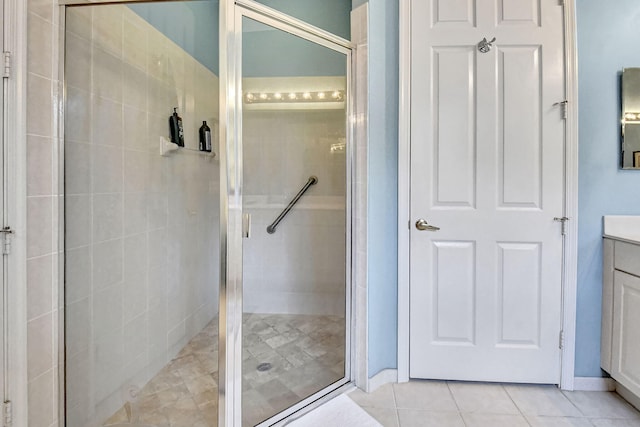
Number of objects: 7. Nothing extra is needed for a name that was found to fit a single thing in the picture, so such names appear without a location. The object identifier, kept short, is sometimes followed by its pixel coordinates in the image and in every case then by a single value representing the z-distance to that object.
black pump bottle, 1.67
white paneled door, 1.60
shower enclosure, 1.24
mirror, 1.55
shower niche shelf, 1.64
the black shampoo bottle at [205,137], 1.54
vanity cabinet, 1.41
